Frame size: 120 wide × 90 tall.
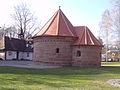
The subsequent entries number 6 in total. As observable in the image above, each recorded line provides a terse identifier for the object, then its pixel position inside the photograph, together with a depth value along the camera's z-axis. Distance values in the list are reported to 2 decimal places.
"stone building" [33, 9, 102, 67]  21.41
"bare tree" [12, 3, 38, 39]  39.87
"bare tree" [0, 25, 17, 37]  45.80
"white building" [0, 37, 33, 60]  33.31
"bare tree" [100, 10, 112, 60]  33.94
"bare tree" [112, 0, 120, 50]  19.50
